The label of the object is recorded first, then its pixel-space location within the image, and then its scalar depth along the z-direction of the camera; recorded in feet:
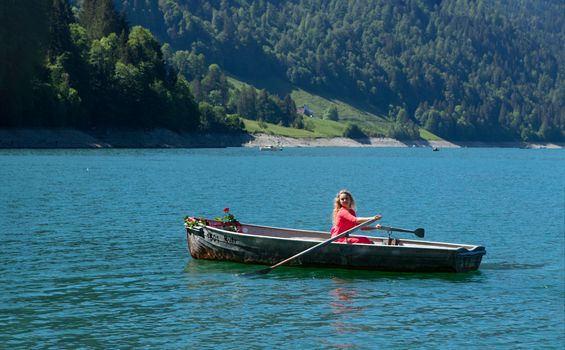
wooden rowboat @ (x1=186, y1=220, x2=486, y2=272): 115.03
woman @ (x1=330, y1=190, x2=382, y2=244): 115.85
